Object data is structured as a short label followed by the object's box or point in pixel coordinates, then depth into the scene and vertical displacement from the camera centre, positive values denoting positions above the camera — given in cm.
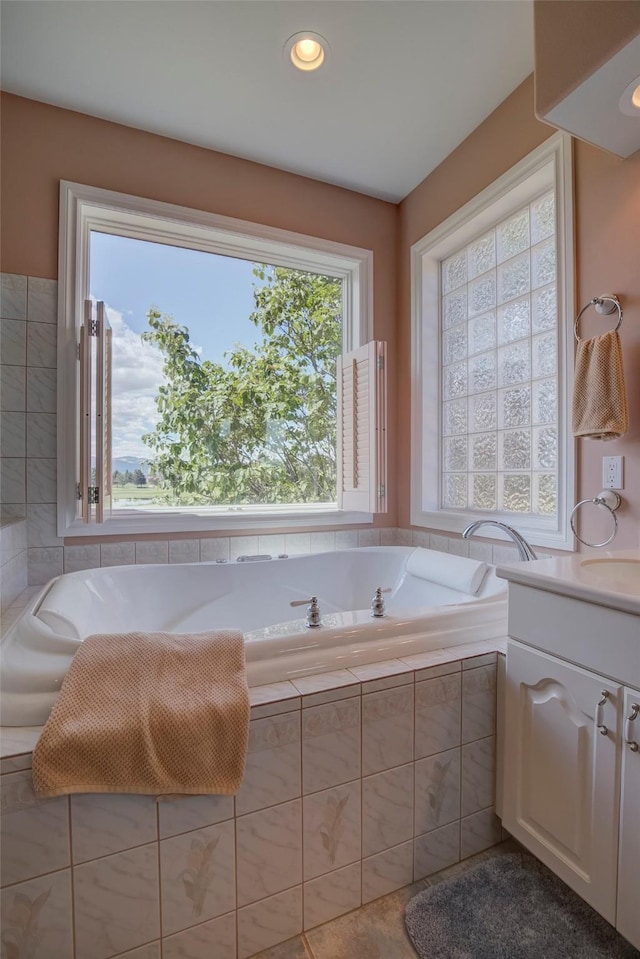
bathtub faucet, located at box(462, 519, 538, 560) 165 -21
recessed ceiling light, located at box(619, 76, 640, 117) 124 +108
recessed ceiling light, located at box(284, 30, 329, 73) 168 +166
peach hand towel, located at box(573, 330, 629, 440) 141 +28
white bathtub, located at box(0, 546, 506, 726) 108 -46
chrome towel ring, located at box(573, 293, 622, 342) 150 +60
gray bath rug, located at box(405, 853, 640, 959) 101 -106
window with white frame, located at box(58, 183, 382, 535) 202 +58
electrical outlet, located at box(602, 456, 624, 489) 149 +2
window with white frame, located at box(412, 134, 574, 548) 175 +59
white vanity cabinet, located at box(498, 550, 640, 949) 91 -57
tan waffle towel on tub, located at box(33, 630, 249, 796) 85 -50
